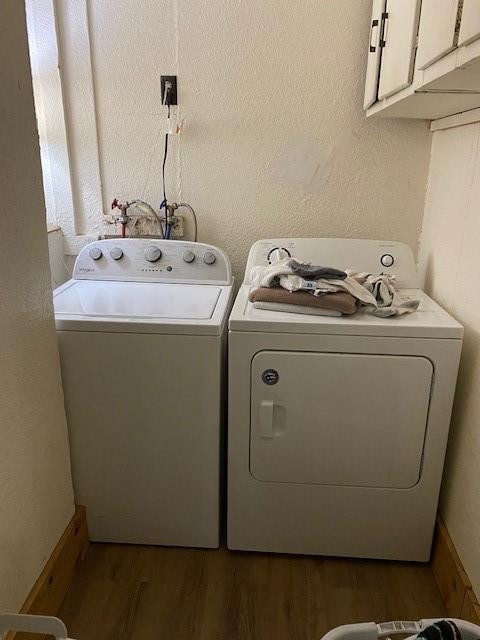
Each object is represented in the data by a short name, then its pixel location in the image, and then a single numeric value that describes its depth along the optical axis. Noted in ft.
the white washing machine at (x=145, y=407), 5.04
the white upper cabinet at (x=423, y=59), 3.27
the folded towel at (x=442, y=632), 2.92
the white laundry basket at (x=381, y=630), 3.14
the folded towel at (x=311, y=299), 4.98
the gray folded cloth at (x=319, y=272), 5.18
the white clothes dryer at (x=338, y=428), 4.91
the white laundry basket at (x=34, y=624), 3.36
